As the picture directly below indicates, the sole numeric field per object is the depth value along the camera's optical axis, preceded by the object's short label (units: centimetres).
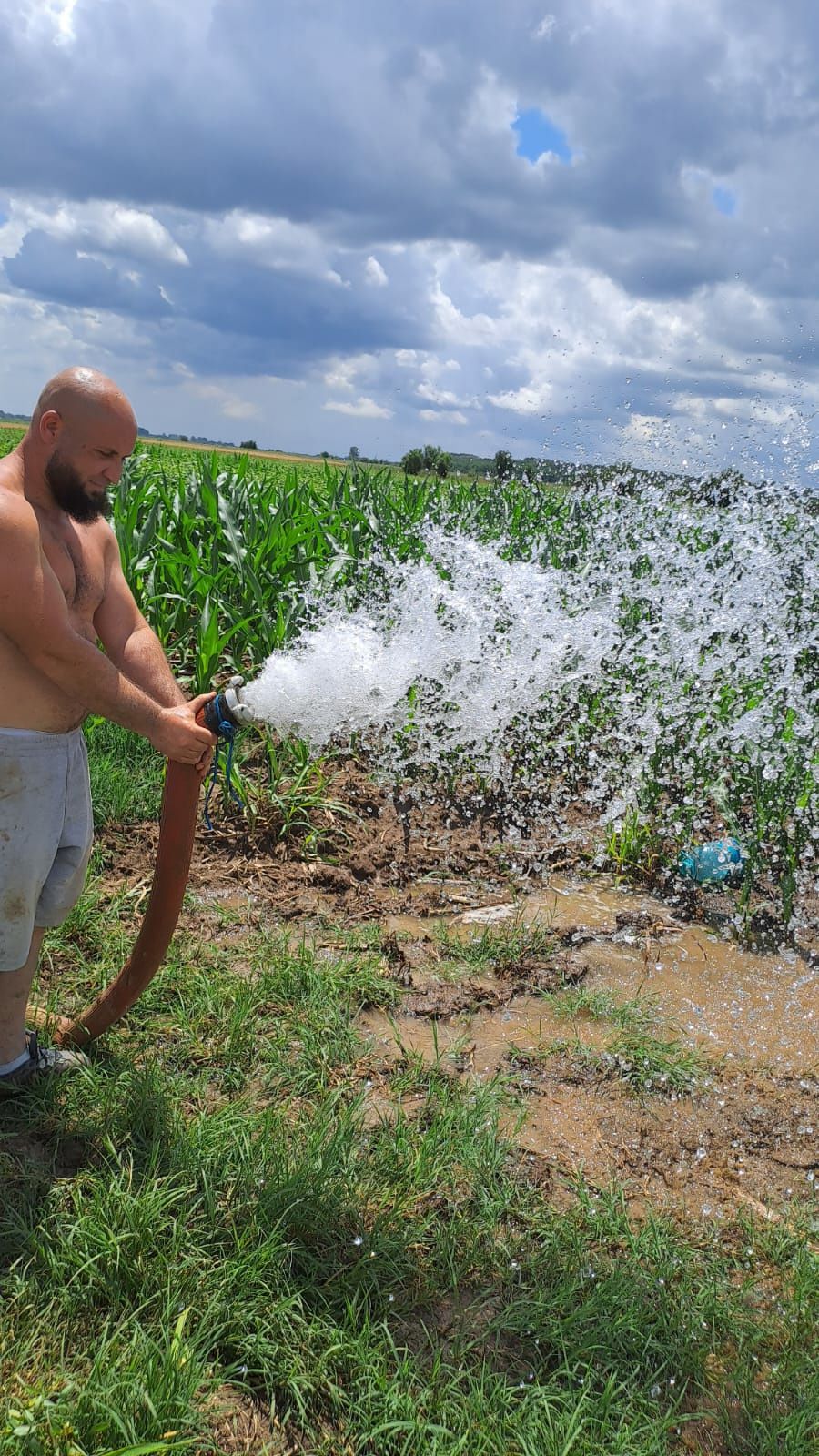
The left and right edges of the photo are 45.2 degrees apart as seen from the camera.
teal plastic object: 383
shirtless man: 201
